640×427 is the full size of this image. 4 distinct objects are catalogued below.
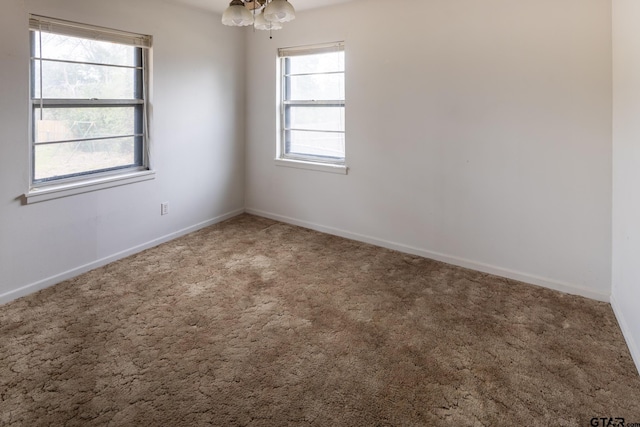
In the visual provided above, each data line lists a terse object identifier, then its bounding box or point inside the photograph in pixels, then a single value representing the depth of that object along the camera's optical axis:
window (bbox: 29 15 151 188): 2.90
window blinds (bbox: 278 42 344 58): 4.00
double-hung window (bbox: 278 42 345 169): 4.14
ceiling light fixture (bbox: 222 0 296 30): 2.23
